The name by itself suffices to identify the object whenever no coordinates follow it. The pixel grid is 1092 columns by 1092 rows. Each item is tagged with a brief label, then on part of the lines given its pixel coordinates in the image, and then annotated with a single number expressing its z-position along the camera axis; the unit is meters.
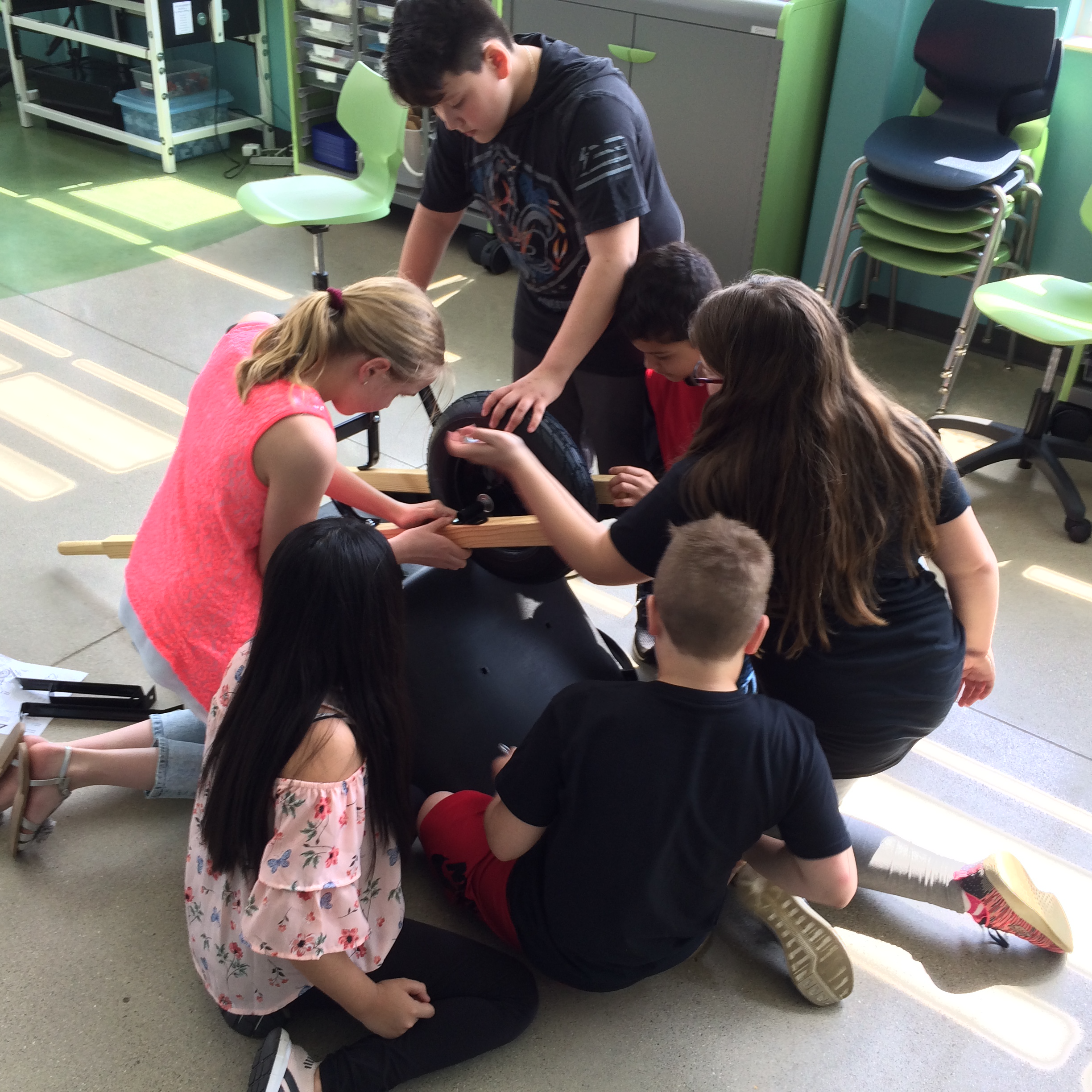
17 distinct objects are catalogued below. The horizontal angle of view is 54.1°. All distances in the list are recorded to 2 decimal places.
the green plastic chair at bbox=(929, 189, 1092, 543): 2.89
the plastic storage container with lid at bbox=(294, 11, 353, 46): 4.44
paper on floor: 2.13
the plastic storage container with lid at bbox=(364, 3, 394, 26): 4.32
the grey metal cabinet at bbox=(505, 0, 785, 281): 3.54
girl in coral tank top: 1.68
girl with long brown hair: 1.42
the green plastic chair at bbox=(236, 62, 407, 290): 3.32
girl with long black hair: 1.34
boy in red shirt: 1.88
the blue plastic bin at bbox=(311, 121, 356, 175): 4.75
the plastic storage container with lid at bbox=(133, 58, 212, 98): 5.26
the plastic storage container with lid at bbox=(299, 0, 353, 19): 4.39
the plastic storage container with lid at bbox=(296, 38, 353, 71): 4.47
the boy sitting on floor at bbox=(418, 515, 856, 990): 1.34
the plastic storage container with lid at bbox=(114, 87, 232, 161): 5.26
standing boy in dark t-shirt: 1.79
